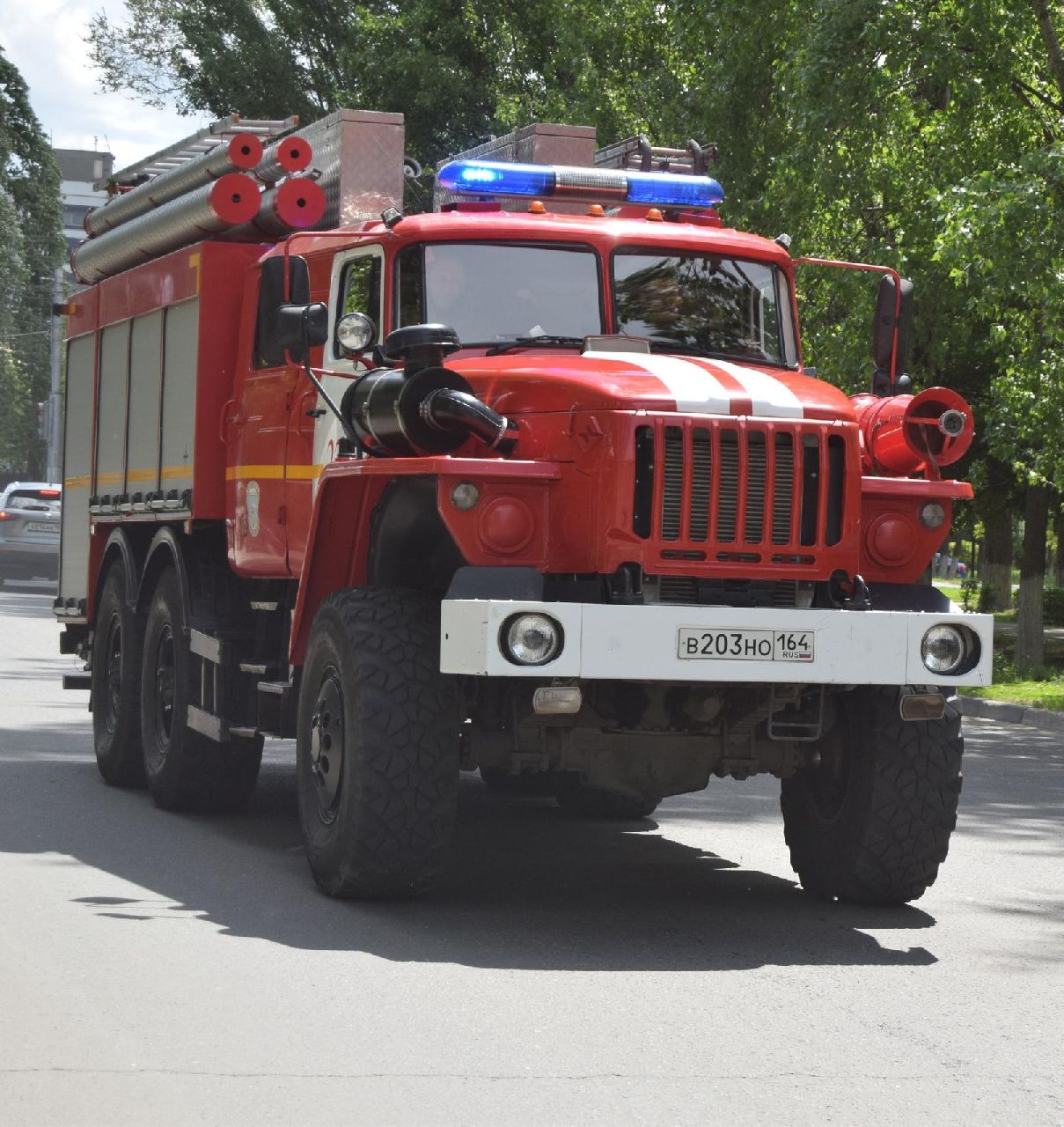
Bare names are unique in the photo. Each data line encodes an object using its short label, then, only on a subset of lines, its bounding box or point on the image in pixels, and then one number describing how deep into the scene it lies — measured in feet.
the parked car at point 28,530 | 126.72
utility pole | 202.66
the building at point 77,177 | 460.14
